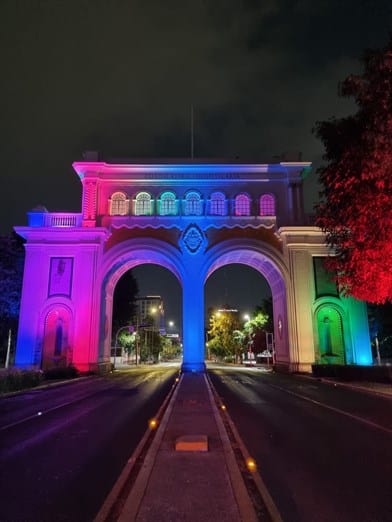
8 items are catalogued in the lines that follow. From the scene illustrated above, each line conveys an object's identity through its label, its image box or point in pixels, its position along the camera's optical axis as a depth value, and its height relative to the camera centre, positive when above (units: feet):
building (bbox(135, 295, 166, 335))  566.31 +76.56
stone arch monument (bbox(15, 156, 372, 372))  111.96 +30.28
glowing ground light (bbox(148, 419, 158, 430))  30.59 -4.49
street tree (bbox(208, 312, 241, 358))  234.79 +16.82
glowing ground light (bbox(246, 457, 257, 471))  19.91 -4.82
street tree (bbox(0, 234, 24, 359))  131.64 +25.45
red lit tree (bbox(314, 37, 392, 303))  45.06 +21.22
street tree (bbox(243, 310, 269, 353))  198.12 +15.89
